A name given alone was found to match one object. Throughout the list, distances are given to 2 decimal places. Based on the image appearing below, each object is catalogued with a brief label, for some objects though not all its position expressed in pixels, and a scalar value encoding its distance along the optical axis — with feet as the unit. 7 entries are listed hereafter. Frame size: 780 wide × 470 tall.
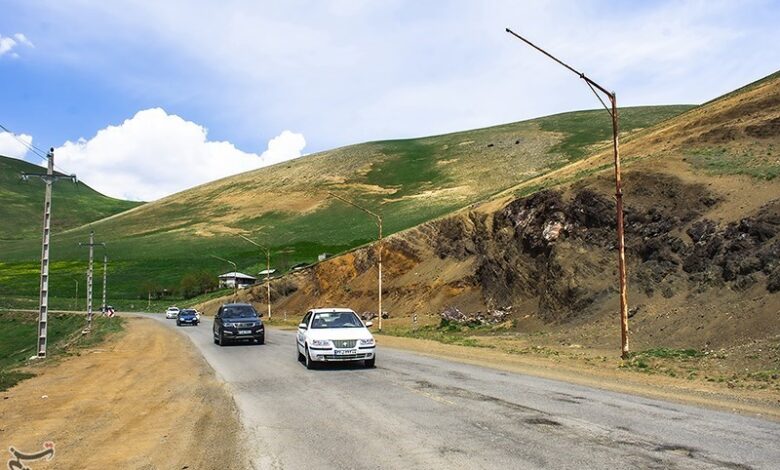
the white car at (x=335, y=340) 57.16
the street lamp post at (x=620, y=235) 64.44
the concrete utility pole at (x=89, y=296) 148.77
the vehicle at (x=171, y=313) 245.71
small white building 373.81
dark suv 91.50
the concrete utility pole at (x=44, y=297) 77.66
